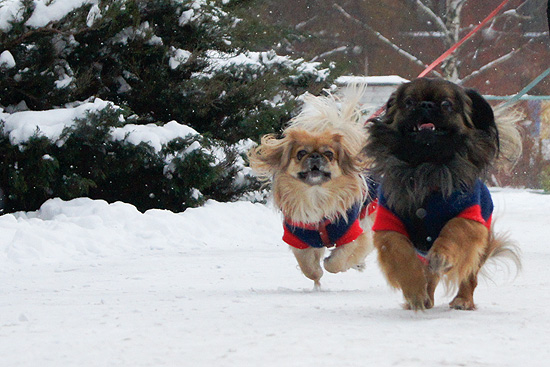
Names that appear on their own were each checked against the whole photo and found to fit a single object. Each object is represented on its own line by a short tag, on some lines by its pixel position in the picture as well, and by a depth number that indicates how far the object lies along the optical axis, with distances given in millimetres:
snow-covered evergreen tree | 16828
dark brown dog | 7816
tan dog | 11180
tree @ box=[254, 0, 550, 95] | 58375
